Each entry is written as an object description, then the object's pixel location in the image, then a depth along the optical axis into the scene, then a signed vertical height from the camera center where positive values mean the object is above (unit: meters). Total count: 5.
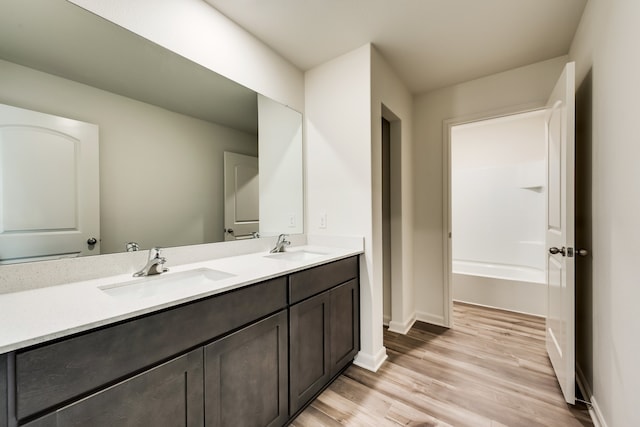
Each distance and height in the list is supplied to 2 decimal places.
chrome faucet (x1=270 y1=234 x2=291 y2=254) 1.97 -0.24
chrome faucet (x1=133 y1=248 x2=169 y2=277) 1.25 -0.25
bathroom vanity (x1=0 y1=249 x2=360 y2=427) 0.66 -0.51
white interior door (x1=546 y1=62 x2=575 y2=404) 1.46 -0.13
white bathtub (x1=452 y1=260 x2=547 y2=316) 2.76 -0.87
